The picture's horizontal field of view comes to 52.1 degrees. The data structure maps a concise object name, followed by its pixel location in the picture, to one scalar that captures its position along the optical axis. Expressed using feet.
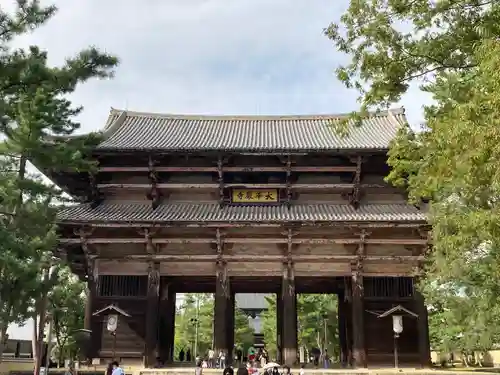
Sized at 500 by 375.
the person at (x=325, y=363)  81.76
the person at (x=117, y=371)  45.34
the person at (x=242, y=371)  41.93
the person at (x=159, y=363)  71.61
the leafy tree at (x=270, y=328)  192.49
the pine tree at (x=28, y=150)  41.75
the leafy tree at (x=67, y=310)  79.31
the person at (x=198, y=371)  61.16
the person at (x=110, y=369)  52.49
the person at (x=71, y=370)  64.85
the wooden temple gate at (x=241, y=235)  72.59
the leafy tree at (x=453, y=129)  29.60
